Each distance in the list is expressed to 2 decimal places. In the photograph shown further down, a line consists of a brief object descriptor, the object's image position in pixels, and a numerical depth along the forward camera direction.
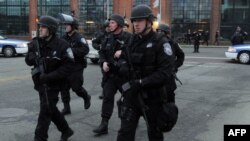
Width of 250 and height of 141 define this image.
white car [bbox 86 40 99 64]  19.33
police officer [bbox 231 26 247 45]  23.34
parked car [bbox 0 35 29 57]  23.62
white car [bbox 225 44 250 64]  20.27
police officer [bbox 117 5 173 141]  4.59
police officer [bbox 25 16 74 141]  5.63
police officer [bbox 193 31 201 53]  30.48
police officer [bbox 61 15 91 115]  7.91
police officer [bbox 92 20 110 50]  8.59
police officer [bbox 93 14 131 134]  6.73
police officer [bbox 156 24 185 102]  7.53
